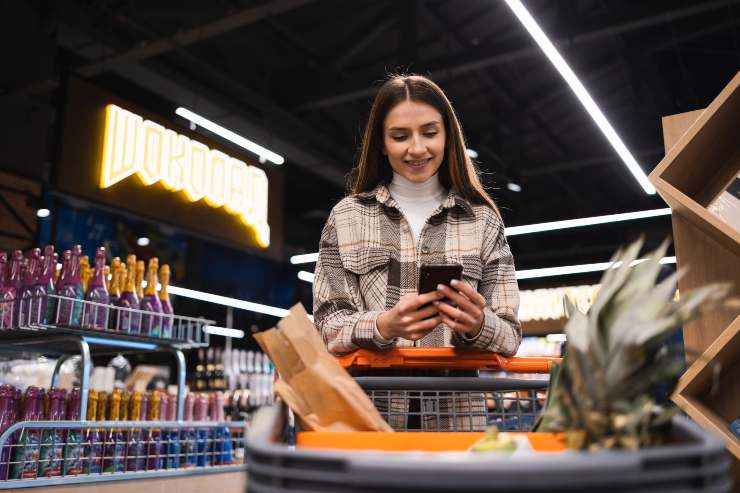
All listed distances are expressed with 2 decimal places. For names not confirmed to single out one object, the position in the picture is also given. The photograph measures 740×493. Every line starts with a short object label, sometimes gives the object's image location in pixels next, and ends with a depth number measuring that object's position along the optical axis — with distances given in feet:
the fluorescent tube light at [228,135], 19.66
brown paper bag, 3.46
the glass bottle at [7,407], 8.71
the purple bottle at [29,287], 9.17
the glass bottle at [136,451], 9.32
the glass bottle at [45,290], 9.14
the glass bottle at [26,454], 7.76
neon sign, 19.38
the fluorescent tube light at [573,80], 13.99
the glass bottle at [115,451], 9.00
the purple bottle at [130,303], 10.37
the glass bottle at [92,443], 8.59
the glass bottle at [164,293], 11.88
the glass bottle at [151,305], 10.82
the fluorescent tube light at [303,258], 34.26
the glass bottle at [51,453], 8.05
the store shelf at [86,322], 9.20
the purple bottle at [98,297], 9.86
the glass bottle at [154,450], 9.58
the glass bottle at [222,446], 10.80
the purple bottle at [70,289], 9.39
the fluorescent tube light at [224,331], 35.64
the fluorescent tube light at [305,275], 38.19
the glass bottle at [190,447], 10.16
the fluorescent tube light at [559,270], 33.65
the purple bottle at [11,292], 9.41
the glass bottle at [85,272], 10.38
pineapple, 2.25
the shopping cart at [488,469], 1.82
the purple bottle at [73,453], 8.28
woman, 5.48
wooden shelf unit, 6.22
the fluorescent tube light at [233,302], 27.46
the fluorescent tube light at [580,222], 25.46
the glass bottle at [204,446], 10.47
